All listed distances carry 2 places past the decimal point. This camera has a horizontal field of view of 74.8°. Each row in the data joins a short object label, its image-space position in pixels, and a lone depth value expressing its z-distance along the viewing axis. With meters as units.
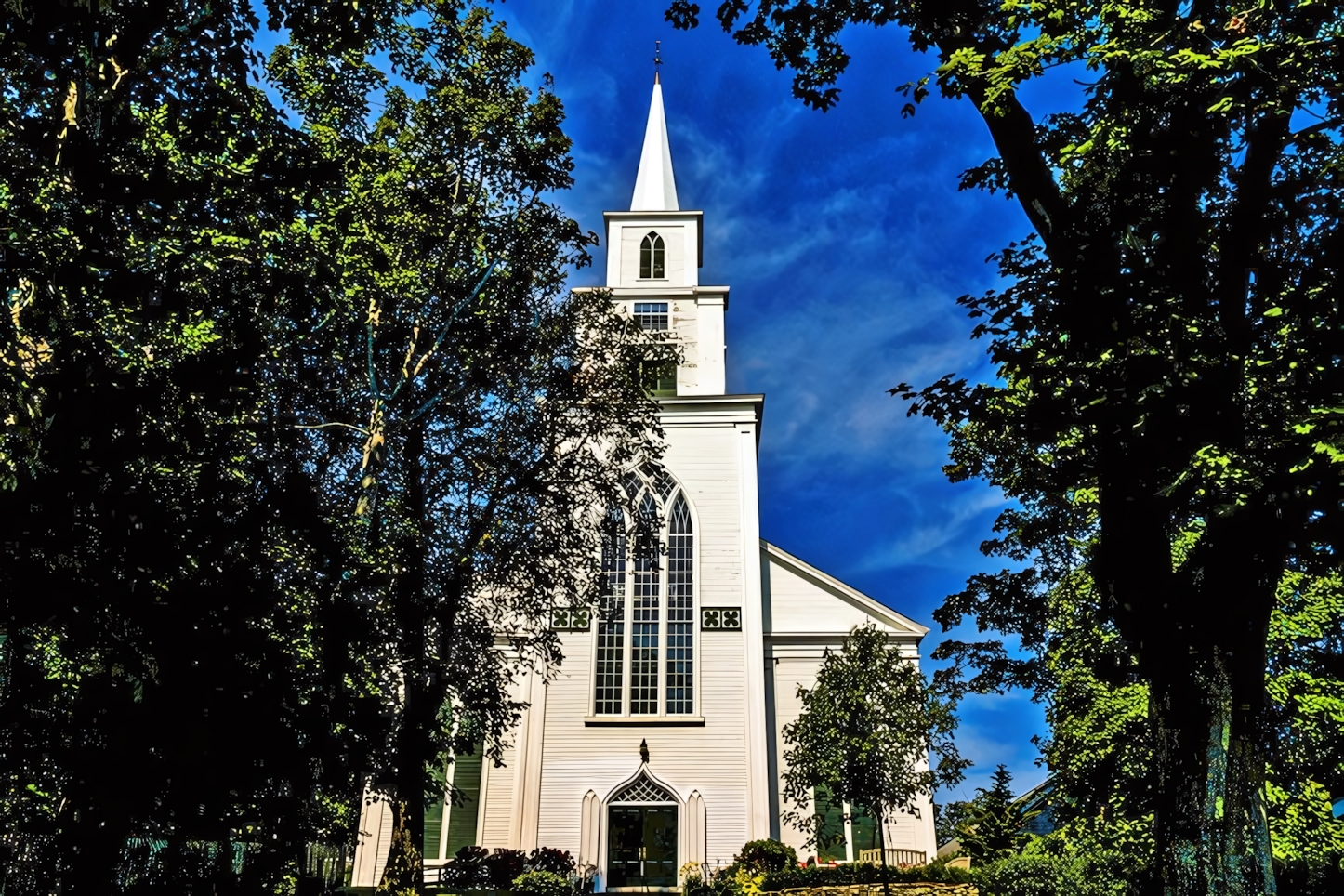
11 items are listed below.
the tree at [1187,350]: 6.63
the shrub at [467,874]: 22.75
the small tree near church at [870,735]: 20.42
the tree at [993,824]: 27.05
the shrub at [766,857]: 22.91
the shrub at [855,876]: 21.25
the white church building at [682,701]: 25.25
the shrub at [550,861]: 23.19
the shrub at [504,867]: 22.72
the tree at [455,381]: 13.62
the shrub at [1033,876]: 15.86
